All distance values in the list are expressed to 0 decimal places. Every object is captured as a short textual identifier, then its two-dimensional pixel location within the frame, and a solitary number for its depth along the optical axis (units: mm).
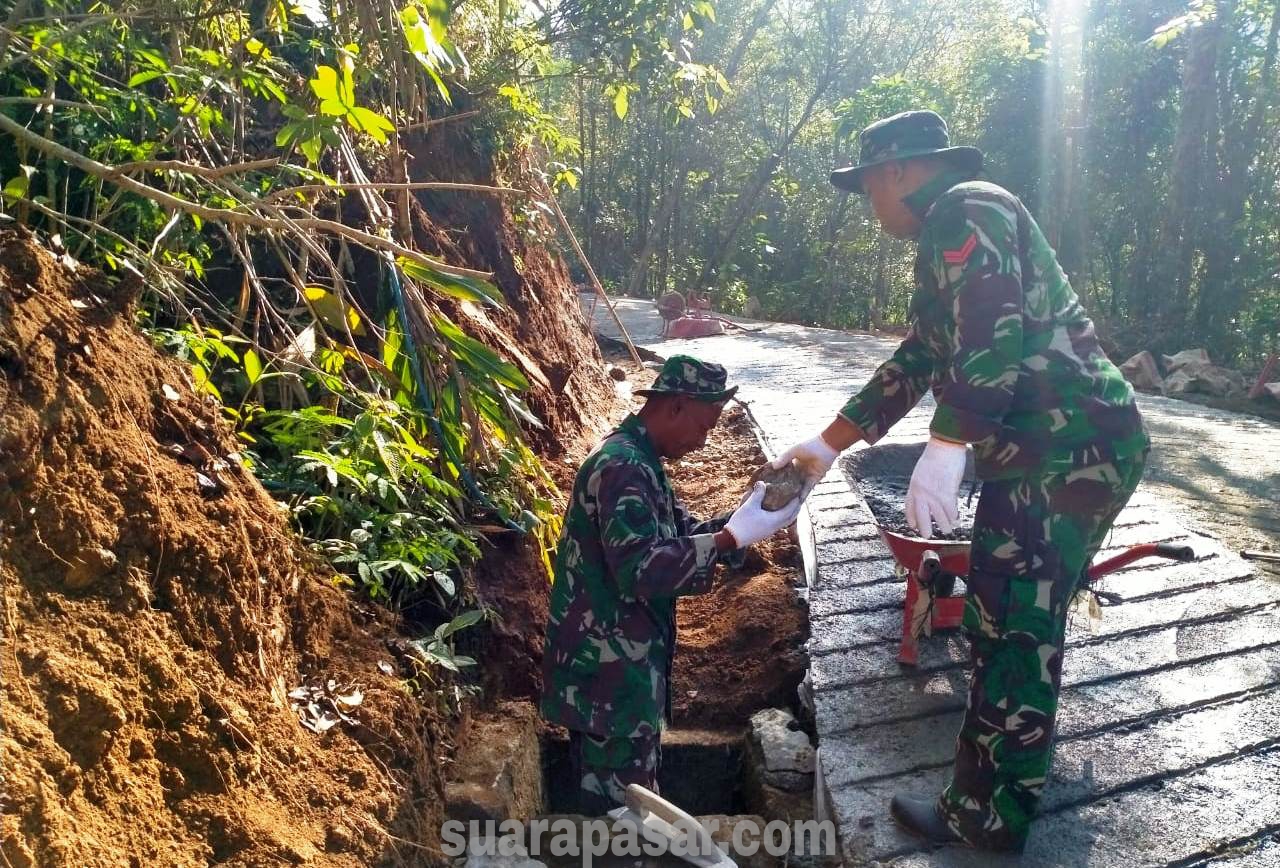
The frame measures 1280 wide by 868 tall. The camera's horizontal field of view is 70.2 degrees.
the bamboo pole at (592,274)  3242
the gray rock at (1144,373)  11406
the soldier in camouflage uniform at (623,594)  2625
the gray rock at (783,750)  3043
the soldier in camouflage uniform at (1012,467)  2221
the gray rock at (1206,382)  10953
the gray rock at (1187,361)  11758
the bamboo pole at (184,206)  2441
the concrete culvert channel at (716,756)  2621
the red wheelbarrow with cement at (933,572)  2916
